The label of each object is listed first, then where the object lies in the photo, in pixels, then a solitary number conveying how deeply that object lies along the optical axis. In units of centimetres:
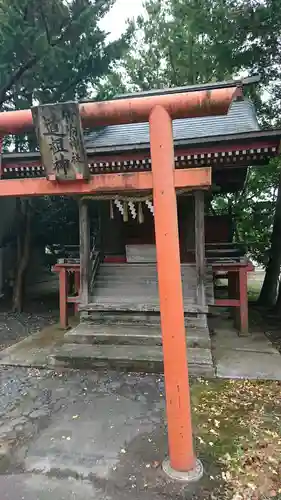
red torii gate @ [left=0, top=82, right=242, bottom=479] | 265
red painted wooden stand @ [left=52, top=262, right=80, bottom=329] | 712
